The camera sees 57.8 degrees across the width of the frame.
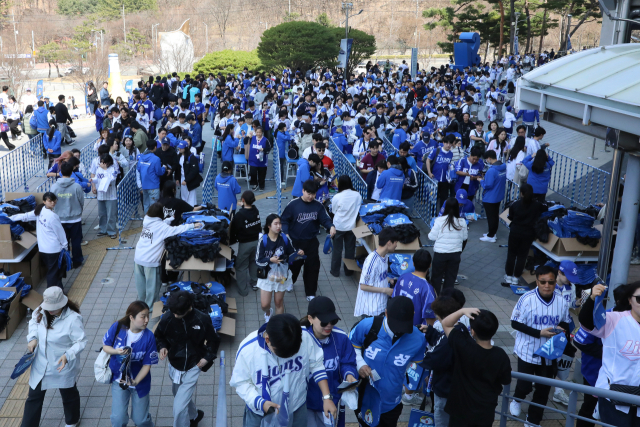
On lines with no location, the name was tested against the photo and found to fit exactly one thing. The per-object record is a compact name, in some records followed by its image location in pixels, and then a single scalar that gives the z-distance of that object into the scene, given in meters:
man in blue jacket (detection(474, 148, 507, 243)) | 10.32
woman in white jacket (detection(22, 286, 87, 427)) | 5.19
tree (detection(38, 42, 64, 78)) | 51.50
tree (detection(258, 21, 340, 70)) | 38.16
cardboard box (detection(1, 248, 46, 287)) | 7.92
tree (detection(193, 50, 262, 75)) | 38.94
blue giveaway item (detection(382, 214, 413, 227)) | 8.25
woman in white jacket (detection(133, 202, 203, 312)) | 7.41
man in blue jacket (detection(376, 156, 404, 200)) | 9.78
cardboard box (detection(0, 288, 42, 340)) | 7.05
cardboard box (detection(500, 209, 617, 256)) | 8.42
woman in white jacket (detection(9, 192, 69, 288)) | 7.66
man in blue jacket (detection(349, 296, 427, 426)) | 4.13
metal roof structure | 5.55
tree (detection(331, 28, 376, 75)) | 41.47
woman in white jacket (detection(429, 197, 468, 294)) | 7.52
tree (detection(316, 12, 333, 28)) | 51.08
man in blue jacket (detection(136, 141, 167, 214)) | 10.91
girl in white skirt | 7.15
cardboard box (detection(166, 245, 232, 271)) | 7.57
